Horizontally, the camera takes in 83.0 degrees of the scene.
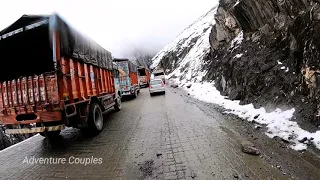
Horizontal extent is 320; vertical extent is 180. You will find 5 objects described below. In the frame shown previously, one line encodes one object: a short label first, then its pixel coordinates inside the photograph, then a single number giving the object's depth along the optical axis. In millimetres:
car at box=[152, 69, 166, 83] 36531
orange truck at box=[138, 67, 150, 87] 27286
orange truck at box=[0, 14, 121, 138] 4902
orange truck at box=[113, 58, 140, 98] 14907
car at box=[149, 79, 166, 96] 15671
